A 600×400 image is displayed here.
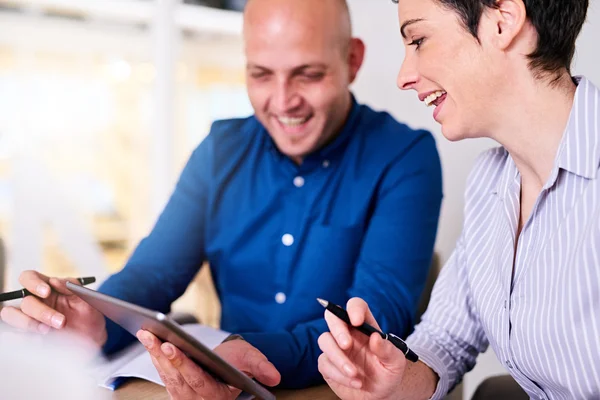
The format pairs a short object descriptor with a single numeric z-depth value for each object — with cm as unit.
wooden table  115
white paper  121
